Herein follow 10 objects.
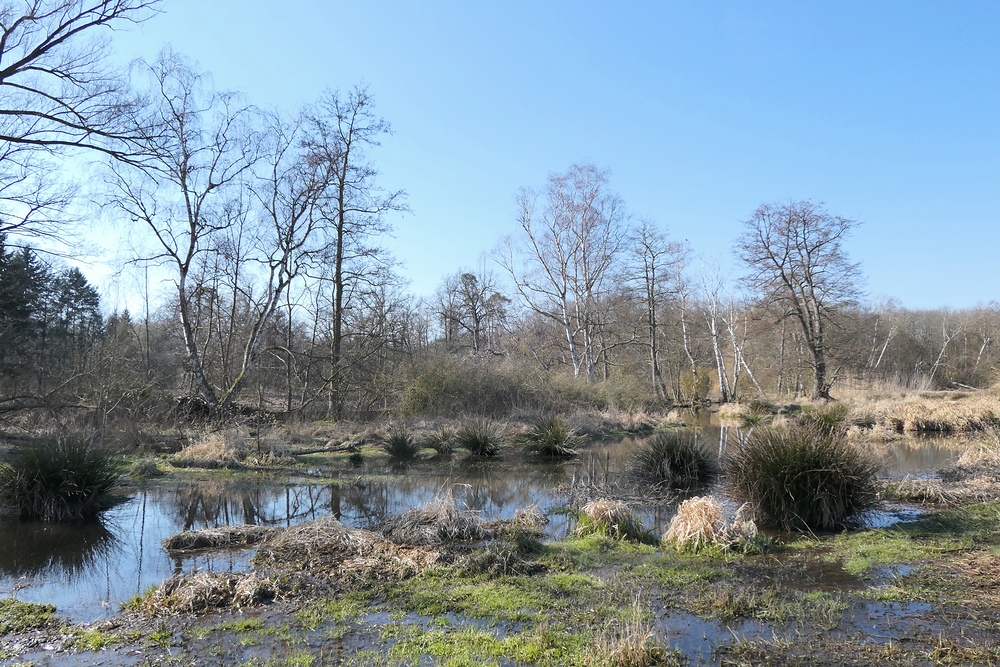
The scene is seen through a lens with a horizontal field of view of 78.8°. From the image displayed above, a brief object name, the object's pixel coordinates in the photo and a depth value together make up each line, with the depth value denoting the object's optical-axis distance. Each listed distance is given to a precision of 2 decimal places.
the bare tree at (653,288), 34.50
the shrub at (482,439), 17.14
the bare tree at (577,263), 32.72
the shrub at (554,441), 17.26
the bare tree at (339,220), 22.95
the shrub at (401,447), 16.34
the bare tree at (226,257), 20.23
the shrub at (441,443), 17.42
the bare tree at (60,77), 10.95
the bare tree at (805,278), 31.88
